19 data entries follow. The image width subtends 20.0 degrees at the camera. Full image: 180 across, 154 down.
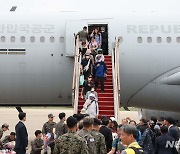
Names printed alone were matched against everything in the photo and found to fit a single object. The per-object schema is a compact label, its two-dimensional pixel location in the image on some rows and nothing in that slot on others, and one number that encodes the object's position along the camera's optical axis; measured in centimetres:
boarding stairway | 1666
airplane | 1947
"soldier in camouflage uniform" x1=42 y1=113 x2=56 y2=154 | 1472
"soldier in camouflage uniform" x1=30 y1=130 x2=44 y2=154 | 1368
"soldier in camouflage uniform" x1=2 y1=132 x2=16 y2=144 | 1342
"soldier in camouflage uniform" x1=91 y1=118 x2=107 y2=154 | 959
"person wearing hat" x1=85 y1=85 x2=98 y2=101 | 1587
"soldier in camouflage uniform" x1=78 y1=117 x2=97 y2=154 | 899
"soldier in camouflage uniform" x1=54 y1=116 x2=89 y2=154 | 809
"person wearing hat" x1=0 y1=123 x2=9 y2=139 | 1380
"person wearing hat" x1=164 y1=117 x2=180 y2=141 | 1164
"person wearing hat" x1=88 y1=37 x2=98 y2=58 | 1885
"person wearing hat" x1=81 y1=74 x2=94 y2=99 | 1672
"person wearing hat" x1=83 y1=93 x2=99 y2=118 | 1492
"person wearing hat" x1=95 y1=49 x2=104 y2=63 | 1767
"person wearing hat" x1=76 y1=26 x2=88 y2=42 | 1875
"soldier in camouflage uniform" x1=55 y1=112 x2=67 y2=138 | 1247
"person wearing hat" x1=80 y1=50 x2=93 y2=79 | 1755
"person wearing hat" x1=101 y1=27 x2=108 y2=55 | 1945
